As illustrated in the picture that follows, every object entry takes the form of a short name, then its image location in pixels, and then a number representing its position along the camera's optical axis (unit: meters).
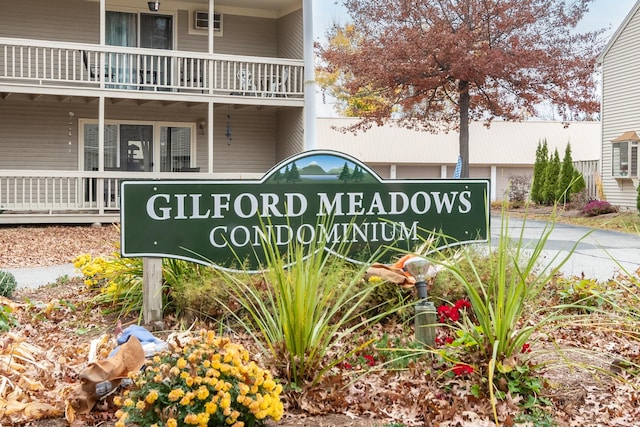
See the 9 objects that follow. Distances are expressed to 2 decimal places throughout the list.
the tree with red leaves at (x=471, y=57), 25.27
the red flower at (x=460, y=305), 4.66
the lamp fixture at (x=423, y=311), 4.72
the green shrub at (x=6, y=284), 7.17
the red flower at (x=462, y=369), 3.99
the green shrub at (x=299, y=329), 4.00
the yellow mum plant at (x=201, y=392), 3.23
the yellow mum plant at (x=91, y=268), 6.68
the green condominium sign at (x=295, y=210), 5.76
